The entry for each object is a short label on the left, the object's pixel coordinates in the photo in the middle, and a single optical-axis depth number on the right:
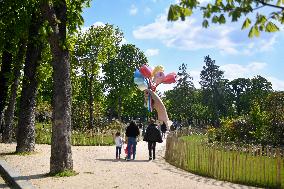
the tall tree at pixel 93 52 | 35.80
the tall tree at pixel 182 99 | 80.90
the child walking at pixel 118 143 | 15.03
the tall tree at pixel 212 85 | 86.30
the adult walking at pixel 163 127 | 28.42
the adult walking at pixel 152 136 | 14.77
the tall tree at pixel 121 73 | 52.03
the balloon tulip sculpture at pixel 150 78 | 26.75
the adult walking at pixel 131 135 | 14.68
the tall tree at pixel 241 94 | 81.86
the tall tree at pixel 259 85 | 84.68
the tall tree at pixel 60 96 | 10.16
